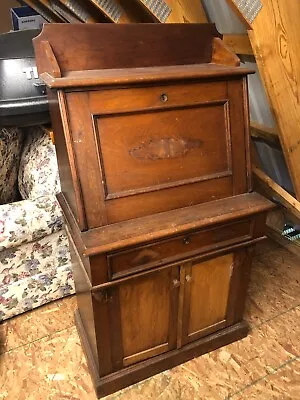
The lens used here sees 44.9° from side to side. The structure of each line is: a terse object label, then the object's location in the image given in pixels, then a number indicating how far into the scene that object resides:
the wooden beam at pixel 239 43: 1.66
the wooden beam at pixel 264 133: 1.94
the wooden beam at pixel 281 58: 1.35
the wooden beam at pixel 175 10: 1.65
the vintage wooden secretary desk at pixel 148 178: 1.17
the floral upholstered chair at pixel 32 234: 1.67
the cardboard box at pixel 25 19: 2.53
